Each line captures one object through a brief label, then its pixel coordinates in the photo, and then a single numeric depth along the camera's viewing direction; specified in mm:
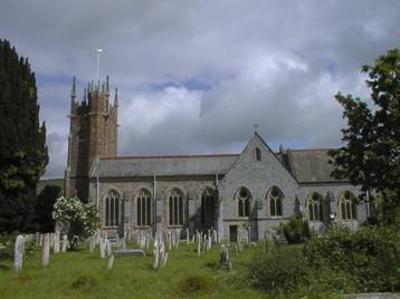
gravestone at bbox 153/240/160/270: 19047
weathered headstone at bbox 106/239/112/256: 26678
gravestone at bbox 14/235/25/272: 18484
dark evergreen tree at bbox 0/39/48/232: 27703
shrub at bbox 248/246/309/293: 13414
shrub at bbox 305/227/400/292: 13203
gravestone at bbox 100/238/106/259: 26531
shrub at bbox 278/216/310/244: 38588
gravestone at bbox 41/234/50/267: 20362
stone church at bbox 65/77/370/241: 52969
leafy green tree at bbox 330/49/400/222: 23266
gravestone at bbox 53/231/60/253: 30562
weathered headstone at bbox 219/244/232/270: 19472
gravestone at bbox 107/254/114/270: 18303
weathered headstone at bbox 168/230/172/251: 34581
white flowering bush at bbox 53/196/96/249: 36750
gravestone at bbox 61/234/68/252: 32000
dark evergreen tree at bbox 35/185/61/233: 57188
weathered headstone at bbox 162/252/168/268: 19986
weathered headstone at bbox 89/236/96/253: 31969
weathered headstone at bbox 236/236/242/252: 31578
